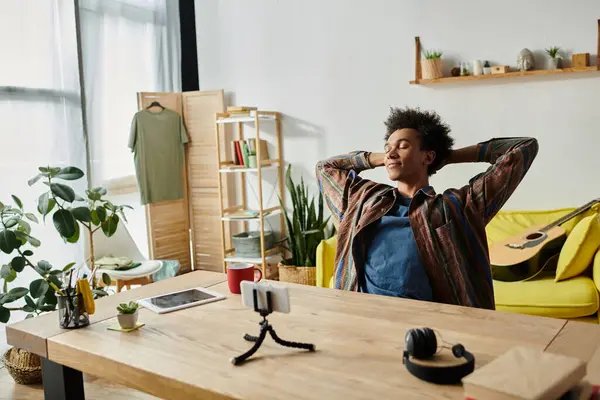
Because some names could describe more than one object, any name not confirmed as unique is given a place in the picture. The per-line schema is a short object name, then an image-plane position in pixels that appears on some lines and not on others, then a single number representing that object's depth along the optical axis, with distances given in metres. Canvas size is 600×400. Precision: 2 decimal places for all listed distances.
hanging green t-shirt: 4.75
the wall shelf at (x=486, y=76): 3.55
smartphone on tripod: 1.32
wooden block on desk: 0.90
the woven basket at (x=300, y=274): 4.34
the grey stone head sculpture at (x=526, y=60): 3.70
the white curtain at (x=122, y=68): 4.53
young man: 1.97
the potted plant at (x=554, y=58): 3.62
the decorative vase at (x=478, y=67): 3.87
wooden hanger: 4.82
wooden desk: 1.13
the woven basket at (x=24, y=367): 3.00
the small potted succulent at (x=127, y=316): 1.53
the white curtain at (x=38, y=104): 3.83
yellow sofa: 2.91
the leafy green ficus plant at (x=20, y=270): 2.85
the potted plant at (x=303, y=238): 4.36
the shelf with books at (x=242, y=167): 4.61
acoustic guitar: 3.28
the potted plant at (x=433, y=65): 3.98
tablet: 1.70
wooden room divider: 4.96
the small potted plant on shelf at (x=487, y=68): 3.84
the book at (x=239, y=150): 4.72
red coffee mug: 1.81
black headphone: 1.11
